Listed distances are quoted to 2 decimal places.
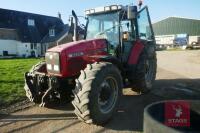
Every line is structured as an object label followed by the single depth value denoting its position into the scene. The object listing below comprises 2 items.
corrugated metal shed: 33.31
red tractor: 3.21
